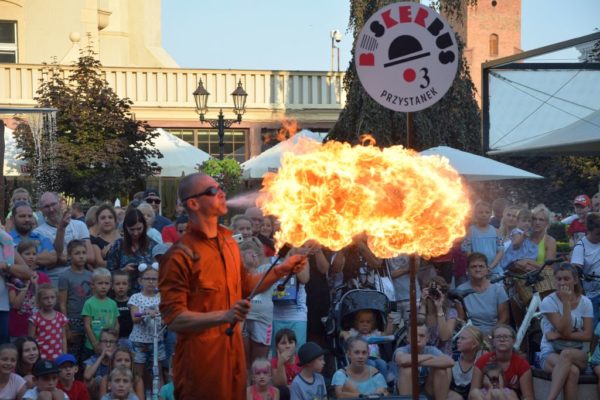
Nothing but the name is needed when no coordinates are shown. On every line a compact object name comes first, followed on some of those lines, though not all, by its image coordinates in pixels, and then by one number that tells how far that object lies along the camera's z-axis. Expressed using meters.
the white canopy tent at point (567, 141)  15.82
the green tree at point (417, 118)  30.08
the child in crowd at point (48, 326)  13.36
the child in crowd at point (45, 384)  12.28
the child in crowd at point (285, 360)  13.28
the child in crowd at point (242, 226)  14.29
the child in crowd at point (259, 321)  13.78
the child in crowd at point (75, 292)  13.95
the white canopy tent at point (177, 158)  28.70
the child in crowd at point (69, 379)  12.65
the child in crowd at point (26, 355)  12.77
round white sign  9.75
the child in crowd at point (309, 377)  12.80
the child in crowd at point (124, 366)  12.92
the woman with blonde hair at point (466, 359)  13.39
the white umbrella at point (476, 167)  20.64
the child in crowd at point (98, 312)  13.74
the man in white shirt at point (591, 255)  15.14
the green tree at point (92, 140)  29.51
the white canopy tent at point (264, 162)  25.78
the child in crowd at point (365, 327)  13.82
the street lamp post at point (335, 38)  48.63
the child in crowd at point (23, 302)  13.42
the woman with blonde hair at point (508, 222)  17.70
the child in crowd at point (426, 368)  13.02
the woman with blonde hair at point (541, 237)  16.18
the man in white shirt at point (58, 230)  14.41
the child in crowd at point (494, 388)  12.94
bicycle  14.48
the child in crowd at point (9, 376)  12.24
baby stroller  13.94
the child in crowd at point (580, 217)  19.27
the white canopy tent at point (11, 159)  28.61
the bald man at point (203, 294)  8.39
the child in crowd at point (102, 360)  13.39
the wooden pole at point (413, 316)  9.23
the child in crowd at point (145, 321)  13.65
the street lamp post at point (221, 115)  27.44
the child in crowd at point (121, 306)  14.02
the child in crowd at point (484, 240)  16.49
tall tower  101.60
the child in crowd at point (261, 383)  12.45
